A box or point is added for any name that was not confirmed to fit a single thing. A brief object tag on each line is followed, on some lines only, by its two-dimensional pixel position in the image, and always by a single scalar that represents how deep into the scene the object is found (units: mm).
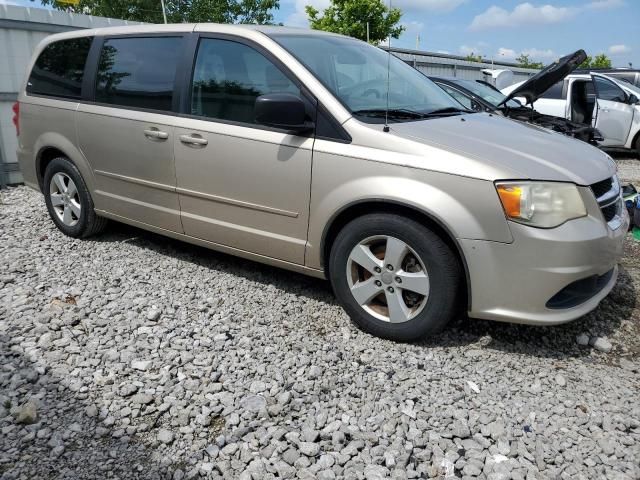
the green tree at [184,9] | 35022
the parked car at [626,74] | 11867
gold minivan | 2709
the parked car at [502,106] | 7199
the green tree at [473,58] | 28597
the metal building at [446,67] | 16641
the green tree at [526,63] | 33875
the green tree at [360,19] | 18547
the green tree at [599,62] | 35344
